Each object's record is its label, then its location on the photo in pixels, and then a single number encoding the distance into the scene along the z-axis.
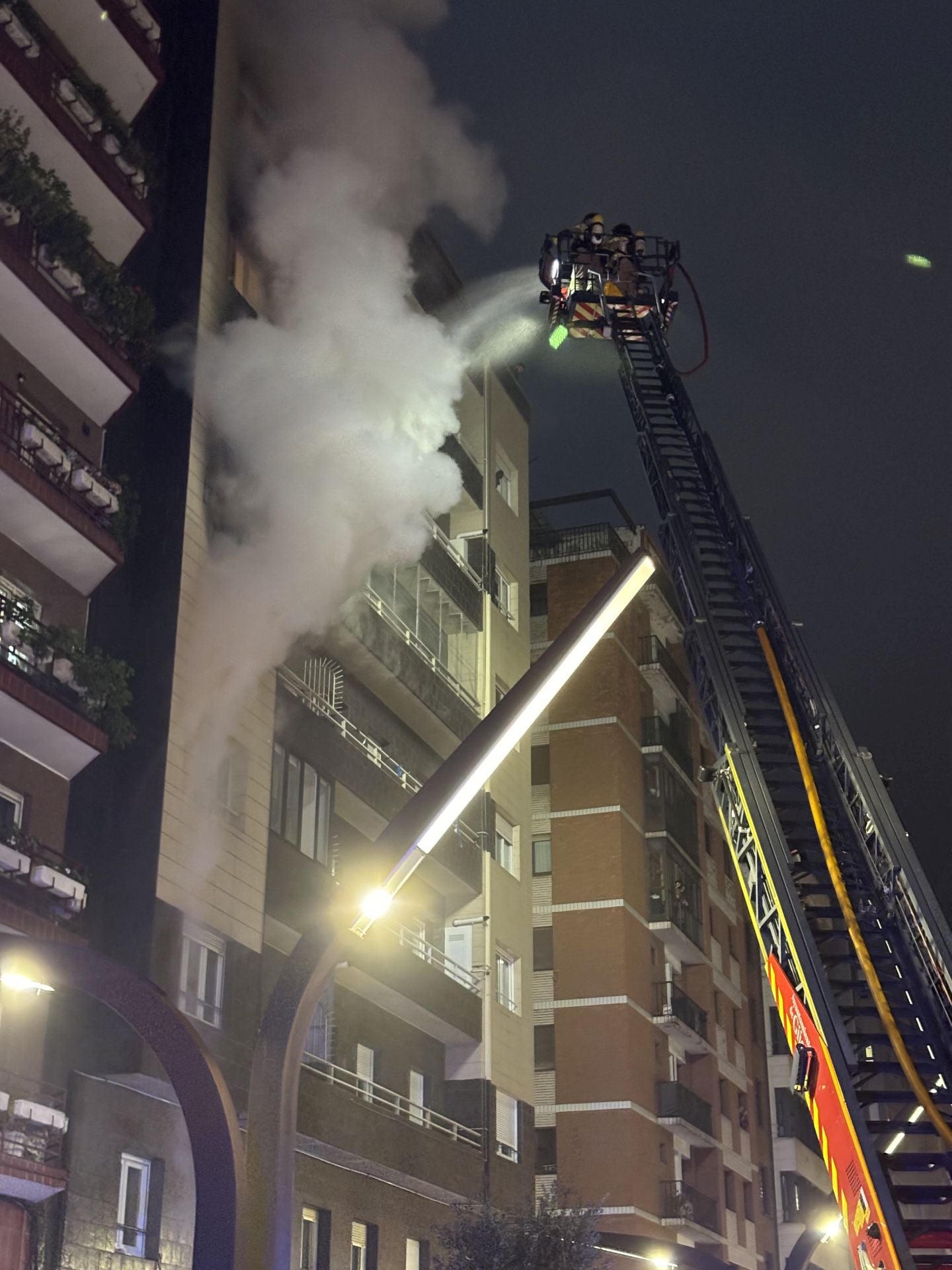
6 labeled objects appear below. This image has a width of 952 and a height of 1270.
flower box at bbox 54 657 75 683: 21.69
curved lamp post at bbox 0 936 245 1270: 11.09
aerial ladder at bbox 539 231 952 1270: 16.23
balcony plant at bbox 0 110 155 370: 23.03
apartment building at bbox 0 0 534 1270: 20.98
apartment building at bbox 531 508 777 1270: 42.78
